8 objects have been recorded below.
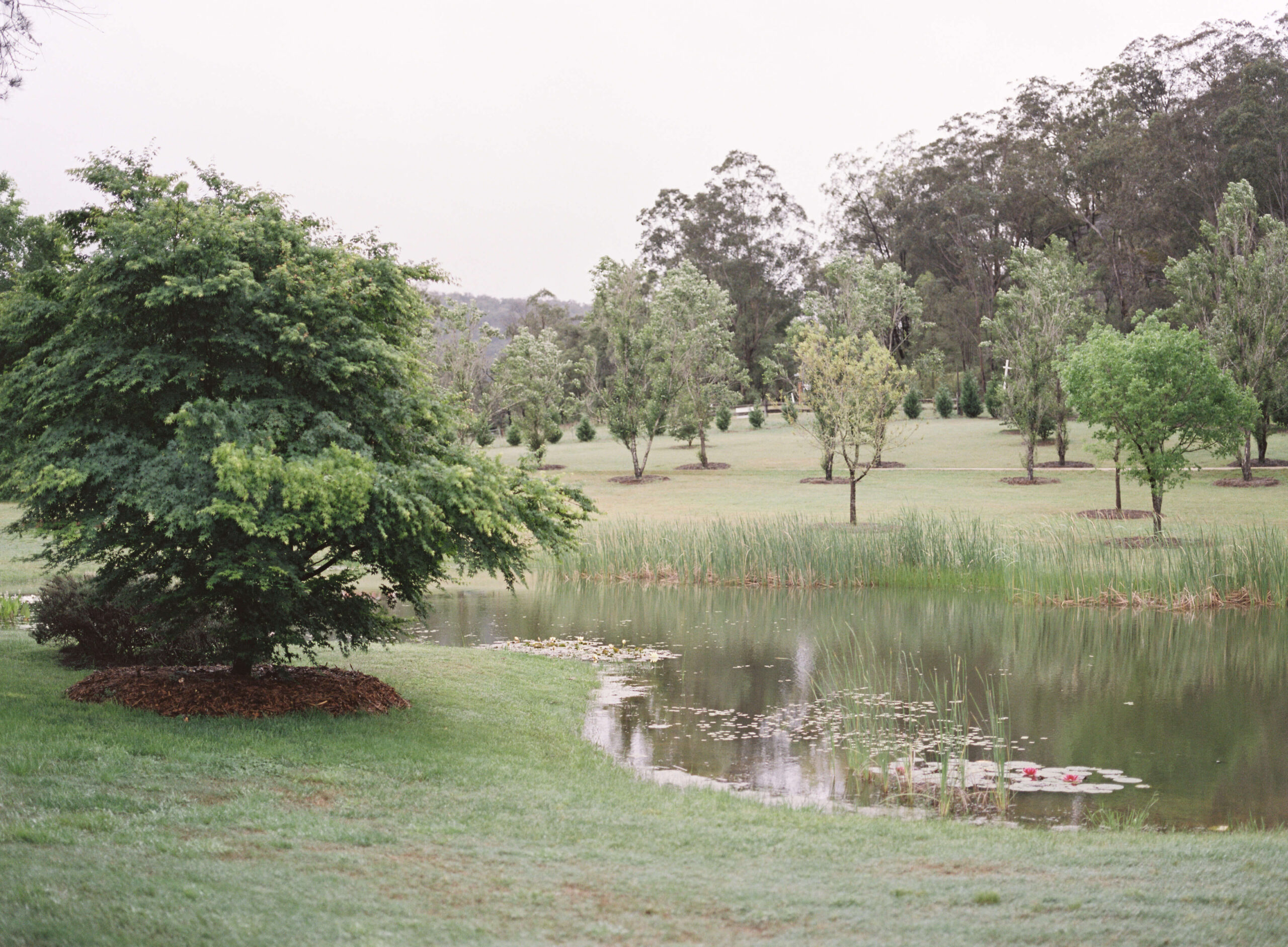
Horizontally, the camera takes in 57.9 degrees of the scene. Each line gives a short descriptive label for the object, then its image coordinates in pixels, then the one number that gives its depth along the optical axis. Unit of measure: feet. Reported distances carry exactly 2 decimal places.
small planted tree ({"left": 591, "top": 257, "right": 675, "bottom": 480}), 123.34
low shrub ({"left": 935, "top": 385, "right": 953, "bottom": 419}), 169.58
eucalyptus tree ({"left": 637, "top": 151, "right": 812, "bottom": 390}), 224.53
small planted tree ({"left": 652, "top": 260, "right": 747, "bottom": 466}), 128.57
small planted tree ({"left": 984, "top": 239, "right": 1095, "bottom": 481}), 109.19
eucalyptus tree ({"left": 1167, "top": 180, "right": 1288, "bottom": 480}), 100.42
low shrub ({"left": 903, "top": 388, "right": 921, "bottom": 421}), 164.86
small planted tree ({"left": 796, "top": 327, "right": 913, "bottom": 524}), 88.99
